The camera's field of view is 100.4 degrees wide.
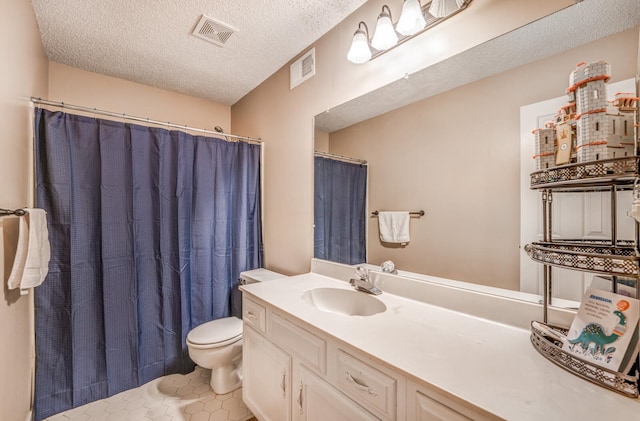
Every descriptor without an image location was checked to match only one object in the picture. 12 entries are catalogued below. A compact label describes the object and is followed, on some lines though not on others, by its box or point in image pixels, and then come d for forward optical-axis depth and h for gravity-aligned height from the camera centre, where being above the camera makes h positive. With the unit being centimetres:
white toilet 171 -92
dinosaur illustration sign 63 -31
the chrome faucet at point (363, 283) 133 -39
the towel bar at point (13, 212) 98 -1
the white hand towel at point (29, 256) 112 -20
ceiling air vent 162 +113
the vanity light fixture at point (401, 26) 113 +84
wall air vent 183 +100
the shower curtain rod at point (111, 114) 154 +62
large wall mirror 86 +32
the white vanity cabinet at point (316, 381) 71 -59
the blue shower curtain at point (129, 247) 160 -27
